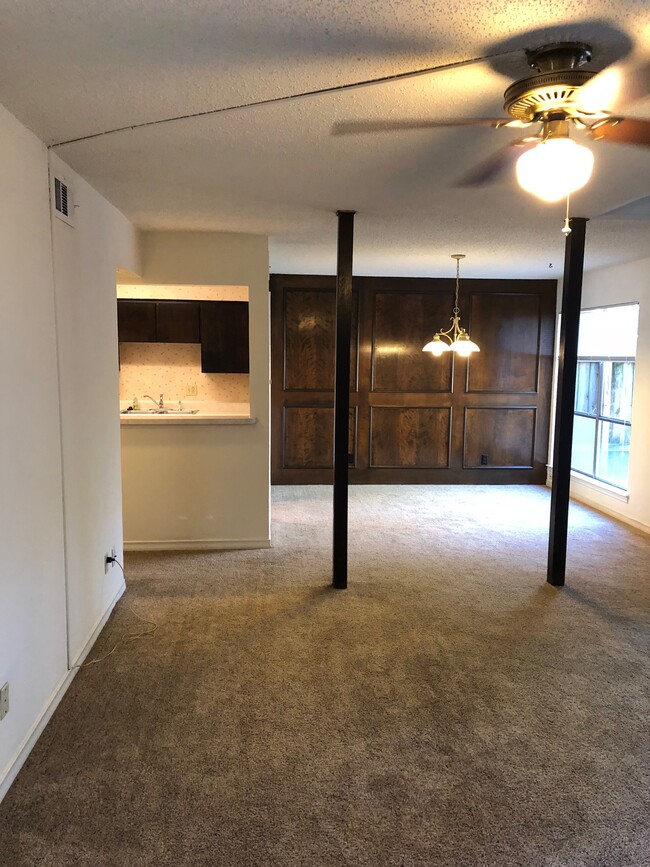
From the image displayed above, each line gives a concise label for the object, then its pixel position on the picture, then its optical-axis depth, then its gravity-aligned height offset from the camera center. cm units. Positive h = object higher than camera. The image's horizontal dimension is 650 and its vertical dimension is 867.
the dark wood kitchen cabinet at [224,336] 583 +32
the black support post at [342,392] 386 -14
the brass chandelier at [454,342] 593 +32
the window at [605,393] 604 -20
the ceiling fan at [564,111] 180 +85
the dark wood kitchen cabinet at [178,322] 588 +46
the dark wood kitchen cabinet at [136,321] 587 +46
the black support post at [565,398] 400 -17
